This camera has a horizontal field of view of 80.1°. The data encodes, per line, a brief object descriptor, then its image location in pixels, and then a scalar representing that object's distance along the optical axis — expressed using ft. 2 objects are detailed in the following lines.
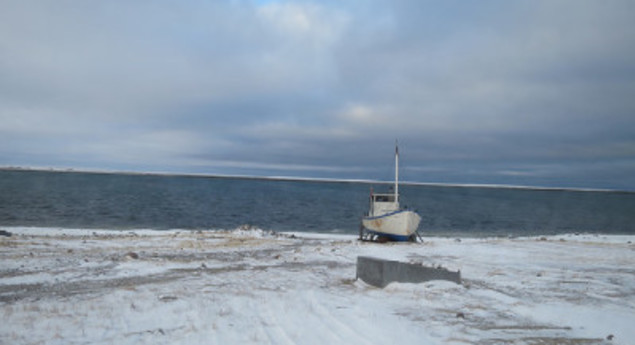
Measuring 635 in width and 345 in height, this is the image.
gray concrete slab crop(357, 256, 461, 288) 32.30
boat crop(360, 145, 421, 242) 88.79
